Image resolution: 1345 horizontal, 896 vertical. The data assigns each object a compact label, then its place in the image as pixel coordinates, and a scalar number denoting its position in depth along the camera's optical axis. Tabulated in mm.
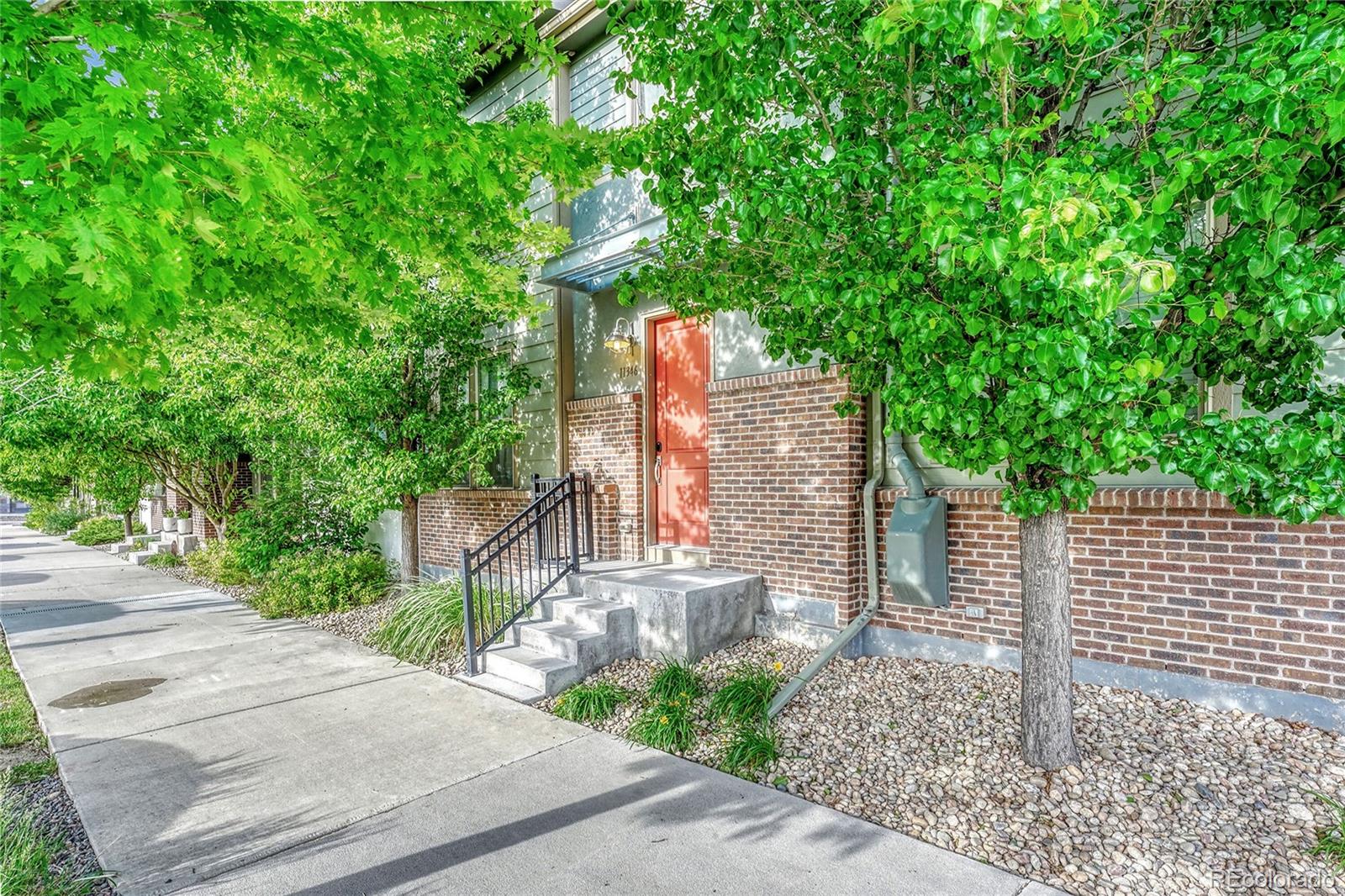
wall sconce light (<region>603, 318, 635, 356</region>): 6980
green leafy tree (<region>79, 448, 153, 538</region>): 12578
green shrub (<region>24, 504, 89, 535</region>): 24125
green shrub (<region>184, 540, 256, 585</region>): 10148
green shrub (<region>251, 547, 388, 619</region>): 8055
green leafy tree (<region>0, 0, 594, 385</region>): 2209
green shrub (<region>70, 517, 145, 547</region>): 19172
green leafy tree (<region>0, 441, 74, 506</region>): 11867
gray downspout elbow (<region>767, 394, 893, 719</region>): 5004
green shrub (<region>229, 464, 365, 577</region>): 8703
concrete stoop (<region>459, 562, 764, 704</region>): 5082
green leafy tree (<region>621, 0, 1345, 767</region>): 2070
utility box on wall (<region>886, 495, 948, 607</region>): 4758
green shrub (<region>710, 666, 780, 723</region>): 4125
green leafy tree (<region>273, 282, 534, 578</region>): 7074
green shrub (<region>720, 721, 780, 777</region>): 3662
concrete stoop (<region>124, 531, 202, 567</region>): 13680
